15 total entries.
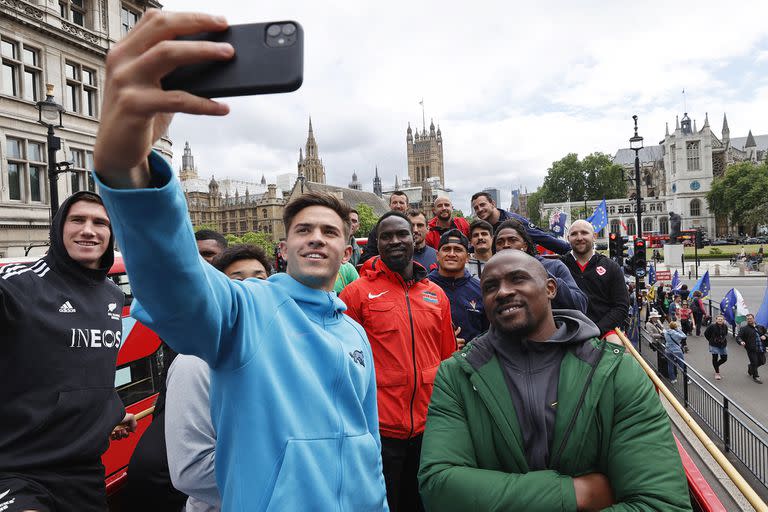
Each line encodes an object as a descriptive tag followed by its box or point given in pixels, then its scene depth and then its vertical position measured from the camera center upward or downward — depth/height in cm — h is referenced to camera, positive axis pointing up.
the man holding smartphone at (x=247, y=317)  95 -20
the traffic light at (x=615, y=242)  1705 -15
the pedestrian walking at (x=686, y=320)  1942 -340
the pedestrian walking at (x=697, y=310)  2056 -322
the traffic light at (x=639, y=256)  1684 -69
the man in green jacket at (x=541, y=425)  184 -76
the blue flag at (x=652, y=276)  2955 -245
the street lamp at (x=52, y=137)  962 +238
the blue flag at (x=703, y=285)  2081 -218
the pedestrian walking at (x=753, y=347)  1356 -319
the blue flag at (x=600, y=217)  2293 +102
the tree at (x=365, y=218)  6725 +401
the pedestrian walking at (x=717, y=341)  1386 -307
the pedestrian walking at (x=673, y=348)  1250 -315
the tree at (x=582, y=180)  9438 +1178
